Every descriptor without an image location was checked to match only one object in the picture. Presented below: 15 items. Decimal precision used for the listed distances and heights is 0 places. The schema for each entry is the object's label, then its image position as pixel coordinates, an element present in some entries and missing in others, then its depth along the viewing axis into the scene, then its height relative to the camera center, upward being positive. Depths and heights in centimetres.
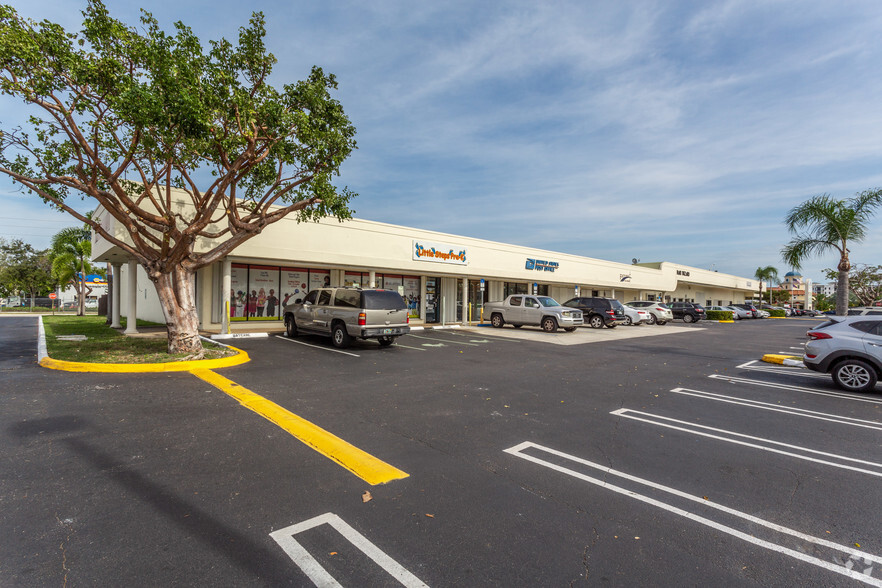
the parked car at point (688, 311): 3684 -110
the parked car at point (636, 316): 2817 -122
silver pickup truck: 2047 -85
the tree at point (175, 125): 883 +389
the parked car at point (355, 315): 1285 -68
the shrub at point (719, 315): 4091 -156
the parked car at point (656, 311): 3009 -93
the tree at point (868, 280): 4272 +209
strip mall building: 1642 +119
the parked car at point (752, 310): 4989 -126
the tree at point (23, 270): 4481 +188
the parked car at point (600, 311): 2439 -82
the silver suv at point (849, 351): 841 -102
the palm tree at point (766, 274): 7712 +463
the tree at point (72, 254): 2866 +243
